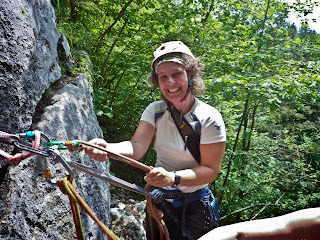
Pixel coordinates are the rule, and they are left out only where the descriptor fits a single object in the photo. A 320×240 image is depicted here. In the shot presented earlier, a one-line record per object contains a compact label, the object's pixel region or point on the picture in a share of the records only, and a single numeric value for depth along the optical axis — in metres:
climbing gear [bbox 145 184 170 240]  1.87
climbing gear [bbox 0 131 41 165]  1.20
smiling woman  1.84
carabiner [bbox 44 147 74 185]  1.17
